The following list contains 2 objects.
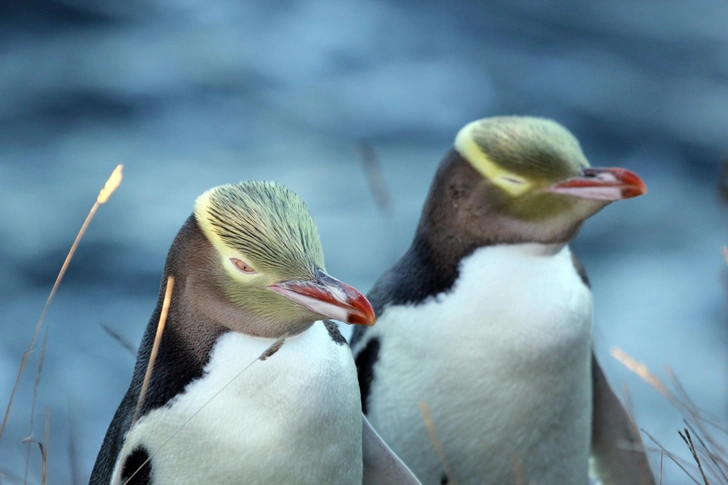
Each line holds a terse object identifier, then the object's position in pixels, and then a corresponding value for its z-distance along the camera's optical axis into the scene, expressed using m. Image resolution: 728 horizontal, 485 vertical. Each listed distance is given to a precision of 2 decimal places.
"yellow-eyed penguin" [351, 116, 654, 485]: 5.47
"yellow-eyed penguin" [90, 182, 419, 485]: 4.10
